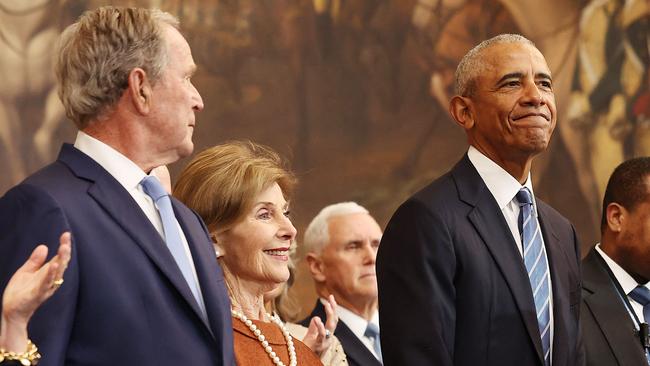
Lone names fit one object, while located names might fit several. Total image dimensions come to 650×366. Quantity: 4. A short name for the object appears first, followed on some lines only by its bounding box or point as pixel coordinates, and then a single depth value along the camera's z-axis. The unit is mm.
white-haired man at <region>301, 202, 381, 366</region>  12376
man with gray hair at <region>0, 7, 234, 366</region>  5673
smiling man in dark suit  7405
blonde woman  8103
